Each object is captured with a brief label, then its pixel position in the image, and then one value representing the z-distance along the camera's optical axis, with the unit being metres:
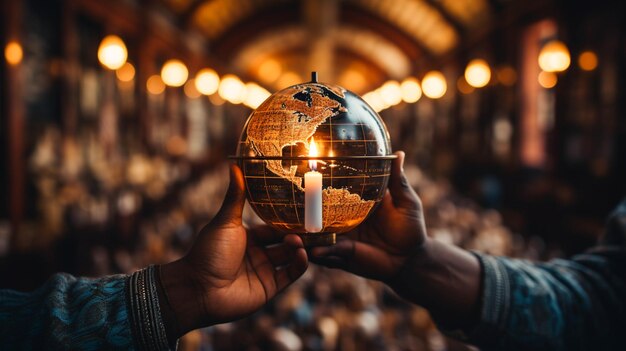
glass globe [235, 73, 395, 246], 0.44
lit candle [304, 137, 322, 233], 0.40
